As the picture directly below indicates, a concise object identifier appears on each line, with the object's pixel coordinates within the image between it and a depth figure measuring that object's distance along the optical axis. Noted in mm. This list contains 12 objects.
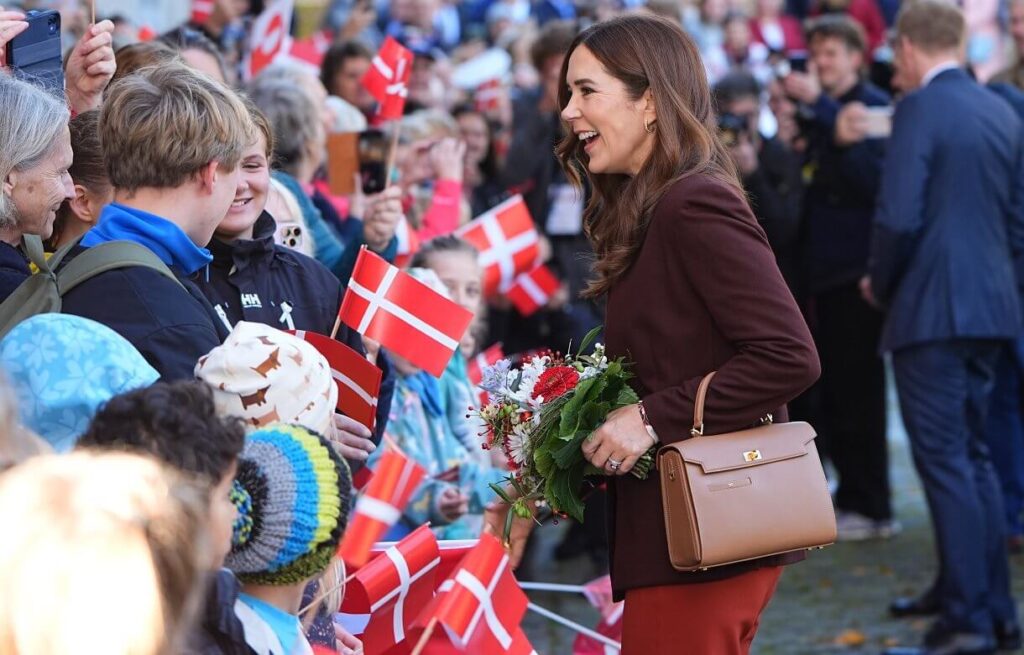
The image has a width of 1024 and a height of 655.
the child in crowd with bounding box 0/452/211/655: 3498
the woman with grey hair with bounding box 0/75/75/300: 6605
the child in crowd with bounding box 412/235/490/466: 10844
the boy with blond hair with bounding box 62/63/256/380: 6352
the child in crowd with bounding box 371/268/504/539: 9625
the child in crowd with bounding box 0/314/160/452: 5250
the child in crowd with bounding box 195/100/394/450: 7668
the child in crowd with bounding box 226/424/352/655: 4883
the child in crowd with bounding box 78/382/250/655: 4590
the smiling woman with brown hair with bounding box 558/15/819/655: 6629
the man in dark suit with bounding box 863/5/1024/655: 12539
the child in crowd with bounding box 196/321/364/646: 5551
